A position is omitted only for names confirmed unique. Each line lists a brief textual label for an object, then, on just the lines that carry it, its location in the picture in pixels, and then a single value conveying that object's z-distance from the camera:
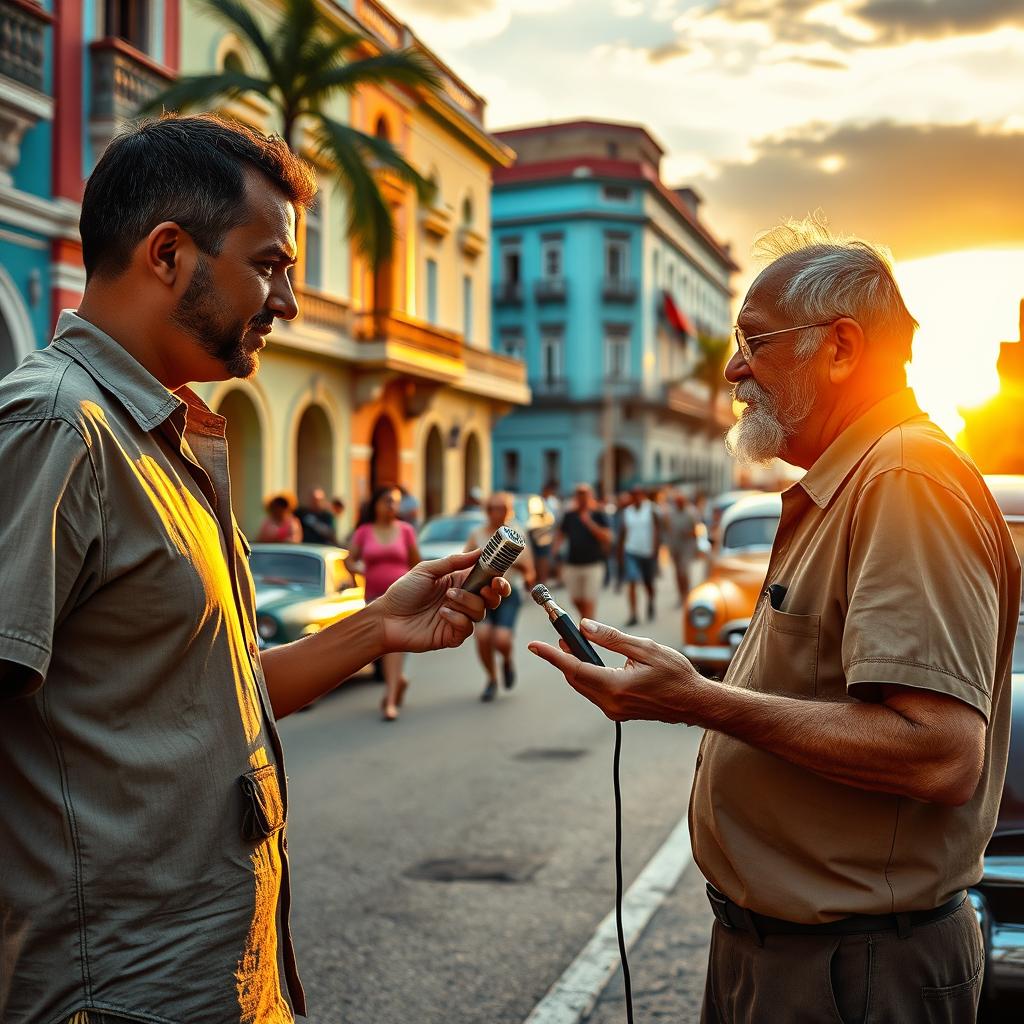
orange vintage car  10.31
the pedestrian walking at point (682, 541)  19.95
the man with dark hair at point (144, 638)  1.67
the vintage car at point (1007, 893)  3.17
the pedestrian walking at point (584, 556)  14.14
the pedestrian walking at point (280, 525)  13.43
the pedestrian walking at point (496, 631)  11.12
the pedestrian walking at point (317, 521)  15.20
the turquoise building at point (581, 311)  51.97
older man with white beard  1.93
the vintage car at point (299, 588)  10.48
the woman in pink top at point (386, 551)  10.52
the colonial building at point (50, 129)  14.84
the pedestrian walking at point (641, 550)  17.45
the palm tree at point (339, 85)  17.77
